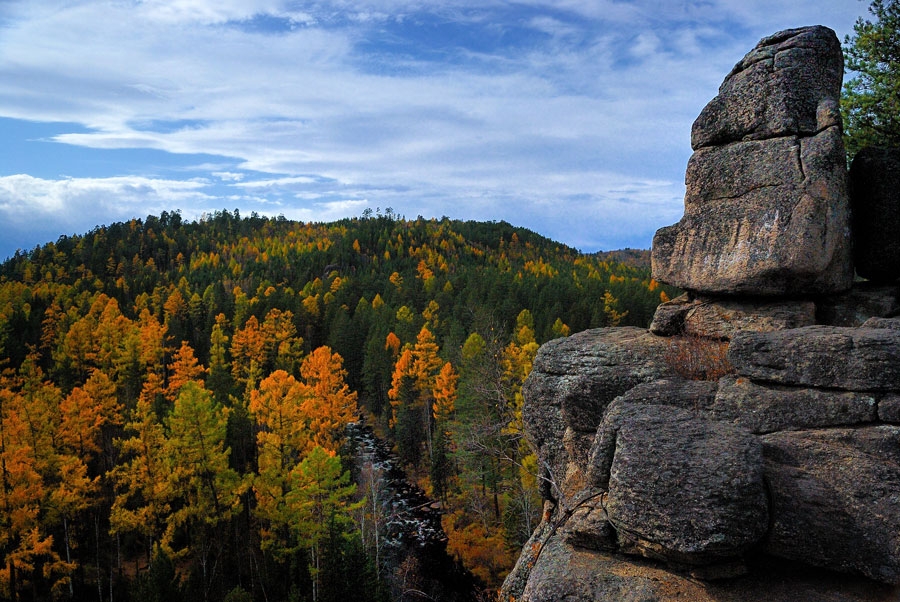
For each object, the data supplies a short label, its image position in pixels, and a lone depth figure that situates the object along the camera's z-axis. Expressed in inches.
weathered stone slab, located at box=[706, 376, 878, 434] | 343.7
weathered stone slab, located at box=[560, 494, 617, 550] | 353.7
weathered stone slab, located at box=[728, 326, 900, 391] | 341.4
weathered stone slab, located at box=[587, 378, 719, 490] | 372.8
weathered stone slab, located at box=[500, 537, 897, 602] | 304.5
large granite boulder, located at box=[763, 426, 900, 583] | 296.7
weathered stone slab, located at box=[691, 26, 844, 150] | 485.7
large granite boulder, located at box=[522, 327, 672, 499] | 477.4
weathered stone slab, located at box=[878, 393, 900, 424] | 331.9
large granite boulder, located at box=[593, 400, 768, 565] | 295.3
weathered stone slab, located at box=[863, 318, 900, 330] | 392.2
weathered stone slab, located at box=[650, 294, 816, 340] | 472.7
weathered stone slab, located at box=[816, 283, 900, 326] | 470.6
